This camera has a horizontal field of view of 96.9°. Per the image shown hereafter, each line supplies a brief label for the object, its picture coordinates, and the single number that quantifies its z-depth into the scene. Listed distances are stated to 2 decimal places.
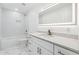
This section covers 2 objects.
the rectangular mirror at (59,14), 1.52
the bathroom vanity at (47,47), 0.97
